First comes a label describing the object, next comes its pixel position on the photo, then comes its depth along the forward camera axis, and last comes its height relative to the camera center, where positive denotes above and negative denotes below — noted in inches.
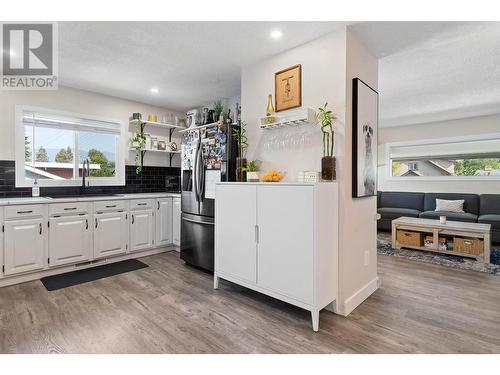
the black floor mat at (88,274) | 112.3 -41.7
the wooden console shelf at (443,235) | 144.0 -29.7
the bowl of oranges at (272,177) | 97.6 +2.9
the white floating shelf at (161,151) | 166.9 +22.5
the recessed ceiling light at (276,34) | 91.1 +53.0
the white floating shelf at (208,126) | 123.8 +28.5
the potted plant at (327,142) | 88.5 +15.0
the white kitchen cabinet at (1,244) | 106.0 -24.3
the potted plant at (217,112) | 139.2 +38.3
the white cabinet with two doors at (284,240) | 79.0 -18.6
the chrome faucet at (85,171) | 149.4 +7.7
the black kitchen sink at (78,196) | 136.4 -6.0
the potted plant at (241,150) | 114.0 +15.9
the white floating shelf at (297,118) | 92.5 +24.0
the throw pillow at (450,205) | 201.0 -15.8
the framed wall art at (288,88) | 100.0 +37.9
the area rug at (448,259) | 133.5 -41.4
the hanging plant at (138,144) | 165.7 +25.6
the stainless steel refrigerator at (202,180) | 120.0 +2.2
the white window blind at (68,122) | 134.1 +34.3
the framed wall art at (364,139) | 92.5 +17.3
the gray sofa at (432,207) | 181.9 -18.2
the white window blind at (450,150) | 204.7 +29.5
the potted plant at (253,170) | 103.9 +6.1
